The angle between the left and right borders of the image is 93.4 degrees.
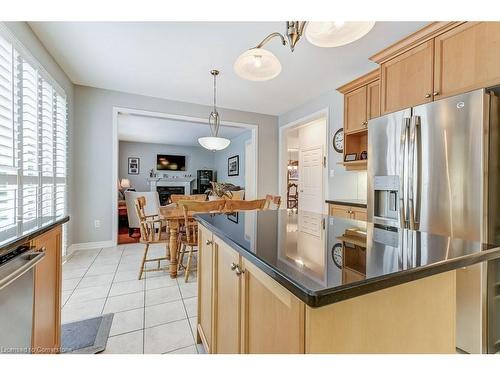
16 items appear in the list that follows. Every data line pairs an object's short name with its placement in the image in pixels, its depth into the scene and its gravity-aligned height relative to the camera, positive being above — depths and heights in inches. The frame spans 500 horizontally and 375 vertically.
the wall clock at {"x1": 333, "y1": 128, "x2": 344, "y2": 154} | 132.2 +26.8
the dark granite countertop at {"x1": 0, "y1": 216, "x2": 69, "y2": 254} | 30.8 -7.3
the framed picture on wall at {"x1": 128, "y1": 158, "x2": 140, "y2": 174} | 314.2 +26.9
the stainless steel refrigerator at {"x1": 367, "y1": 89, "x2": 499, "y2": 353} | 55.6 +2.8
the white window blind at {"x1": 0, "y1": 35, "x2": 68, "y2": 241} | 69.6 +16.3
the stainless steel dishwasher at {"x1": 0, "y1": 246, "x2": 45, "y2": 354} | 29.2 -16.3
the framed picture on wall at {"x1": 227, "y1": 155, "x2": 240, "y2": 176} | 285.6 +26.2
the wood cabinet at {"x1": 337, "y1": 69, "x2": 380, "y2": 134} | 102.1 +40.2
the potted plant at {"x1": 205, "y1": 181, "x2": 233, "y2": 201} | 115.6 -2.5
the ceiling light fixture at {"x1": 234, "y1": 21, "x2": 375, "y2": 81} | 46.6 +32.2
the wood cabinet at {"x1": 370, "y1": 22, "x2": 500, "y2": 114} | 58.4 +36.2
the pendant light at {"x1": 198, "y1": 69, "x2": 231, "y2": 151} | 146.8 +28.1
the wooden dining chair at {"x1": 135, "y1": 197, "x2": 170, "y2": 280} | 101.0 -21.2
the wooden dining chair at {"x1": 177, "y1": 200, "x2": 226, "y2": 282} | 84.0 -11.9
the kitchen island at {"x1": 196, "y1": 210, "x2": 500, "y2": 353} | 21.5 -11.1
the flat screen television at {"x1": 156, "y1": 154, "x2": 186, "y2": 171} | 328.5 +32.7
